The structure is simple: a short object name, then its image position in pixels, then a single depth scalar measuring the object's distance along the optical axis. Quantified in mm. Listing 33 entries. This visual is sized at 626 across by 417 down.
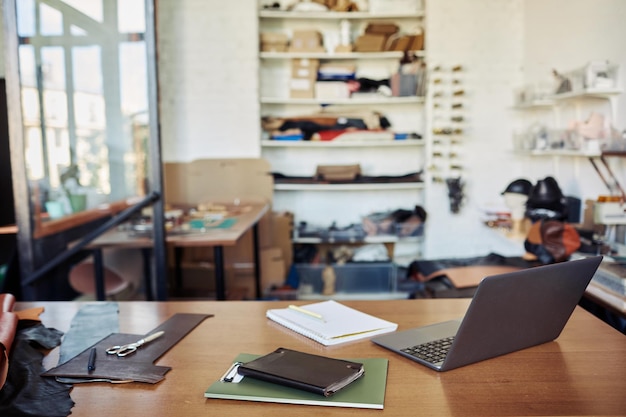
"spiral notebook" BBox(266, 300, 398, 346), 1465
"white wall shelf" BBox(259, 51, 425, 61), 5109
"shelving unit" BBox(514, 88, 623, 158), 3432
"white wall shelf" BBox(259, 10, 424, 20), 5078
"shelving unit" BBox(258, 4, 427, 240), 5309
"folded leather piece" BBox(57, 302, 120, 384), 1394
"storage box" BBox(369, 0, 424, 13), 5168
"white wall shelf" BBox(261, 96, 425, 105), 5125
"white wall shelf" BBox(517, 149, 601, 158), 3417
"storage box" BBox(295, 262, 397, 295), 4918
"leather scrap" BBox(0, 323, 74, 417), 1097
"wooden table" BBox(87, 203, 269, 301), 3213
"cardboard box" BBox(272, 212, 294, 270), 5113
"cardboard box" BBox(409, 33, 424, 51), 5097
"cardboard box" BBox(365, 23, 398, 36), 5109
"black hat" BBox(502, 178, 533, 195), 3879
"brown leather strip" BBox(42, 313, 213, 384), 1244
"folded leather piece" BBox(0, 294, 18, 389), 1191
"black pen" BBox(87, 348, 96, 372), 1279
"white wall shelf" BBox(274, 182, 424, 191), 5203
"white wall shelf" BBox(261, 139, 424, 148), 5133
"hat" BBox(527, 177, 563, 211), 3625
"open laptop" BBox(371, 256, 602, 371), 1230
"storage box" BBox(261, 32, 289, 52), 5129
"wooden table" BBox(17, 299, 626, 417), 1095
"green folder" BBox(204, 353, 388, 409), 1106
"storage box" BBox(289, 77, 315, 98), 5180
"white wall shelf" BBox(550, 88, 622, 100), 3377
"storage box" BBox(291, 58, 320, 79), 5169
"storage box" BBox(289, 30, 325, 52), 5129
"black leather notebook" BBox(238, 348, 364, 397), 1144
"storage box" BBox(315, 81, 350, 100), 5172
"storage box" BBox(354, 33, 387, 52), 5098
